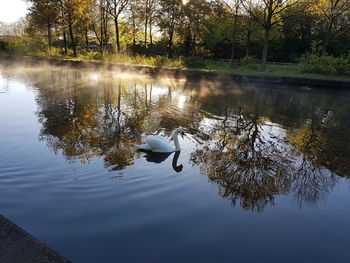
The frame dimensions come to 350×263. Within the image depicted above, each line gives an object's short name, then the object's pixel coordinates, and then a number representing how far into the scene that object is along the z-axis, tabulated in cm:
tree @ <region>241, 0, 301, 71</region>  2208
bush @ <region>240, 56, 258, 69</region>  2633
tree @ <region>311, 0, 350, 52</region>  2237
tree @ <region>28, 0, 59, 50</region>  3481
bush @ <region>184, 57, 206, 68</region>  2736
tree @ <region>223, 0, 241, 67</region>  2553
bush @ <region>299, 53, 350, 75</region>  2095
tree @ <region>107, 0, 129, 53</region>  3166
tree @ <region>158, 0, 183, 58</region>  3275
